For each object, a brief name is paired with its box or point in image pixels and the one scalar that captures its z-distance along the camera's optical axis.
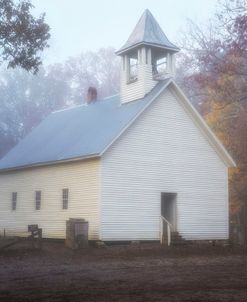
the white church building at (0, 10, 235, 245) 26.34
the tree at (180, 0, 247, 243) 30.93
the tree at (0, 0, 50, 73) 22.89
